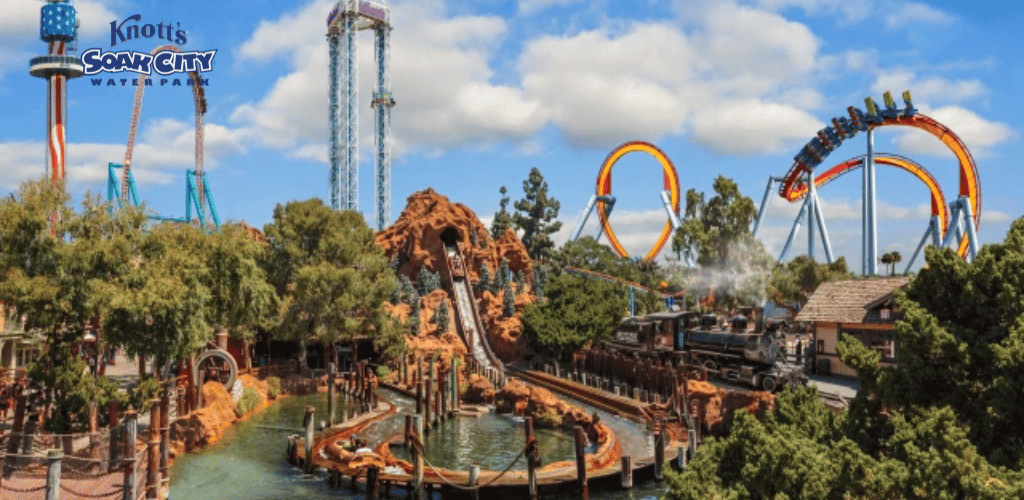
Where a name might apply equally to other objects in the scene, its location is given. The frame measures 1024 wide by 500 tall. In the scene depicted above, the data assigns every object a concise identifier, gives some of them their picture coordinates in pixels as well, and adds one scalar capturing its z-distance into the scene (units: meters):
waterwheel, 37.03
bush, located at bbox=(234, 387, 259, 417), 37.31
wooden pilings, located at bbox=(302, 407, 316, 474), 27.05
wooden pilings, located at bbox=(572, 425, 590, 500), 22.08
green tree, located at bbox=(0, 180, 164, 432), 23.78
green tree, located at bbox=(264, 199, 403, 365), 45.44
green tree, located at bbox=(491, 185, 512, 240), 79.31
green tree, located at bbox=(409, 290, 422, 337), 54.38
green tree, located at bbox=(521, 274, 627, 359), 48.97
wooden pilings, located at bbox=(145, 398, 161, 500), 20.95
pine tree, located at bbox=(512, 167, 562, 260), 80.25
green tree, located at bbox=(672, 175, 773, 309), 55.66
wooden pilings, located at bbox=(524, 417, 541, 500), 22.08
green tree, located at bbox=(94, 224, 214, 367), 24.94
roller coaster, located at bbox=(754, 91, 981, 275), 54.50
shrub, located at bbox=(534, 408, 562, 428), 35.12
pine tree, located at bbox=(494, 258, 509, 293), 62.42
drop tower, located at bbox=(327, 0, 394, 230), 83.06
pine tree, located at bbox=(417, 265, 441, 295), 61.03
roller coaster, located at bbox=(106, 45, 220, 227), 68.06
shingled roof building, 36.69
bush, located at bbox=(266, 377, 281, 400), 42.72
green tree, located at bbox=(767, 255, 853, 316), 56.75
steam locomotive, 36.88
